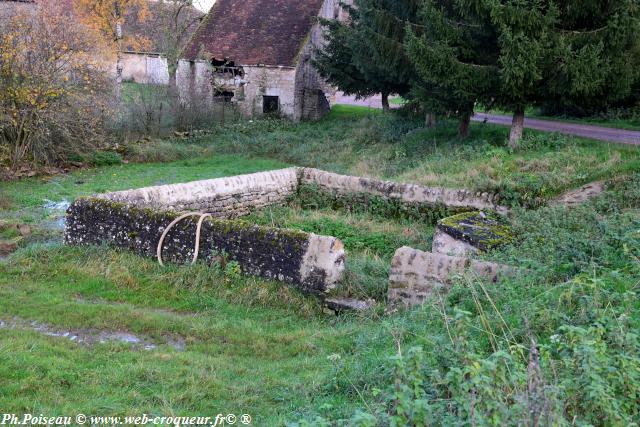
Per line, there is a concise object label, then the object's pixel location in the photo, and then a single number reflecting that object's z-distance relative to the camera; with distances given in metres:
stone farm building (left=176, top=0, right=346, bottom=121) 28.17
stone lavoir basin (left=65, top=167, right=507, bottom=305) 8.25
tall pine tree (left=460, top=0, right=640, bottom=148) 13.91
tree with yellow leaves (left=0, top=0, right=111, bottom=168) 16.67
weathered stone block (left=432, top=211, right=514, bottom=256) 9.62
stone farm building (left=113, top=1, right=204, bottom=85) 38.88
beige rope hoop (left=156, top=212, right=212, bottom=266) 9.02
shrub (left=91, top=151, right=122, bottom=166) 19.66
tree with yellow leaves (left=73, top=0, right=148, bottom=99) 25.19
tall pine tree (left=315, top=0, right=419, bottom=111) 19.27
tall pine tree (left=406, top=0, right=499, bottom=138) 15.41
